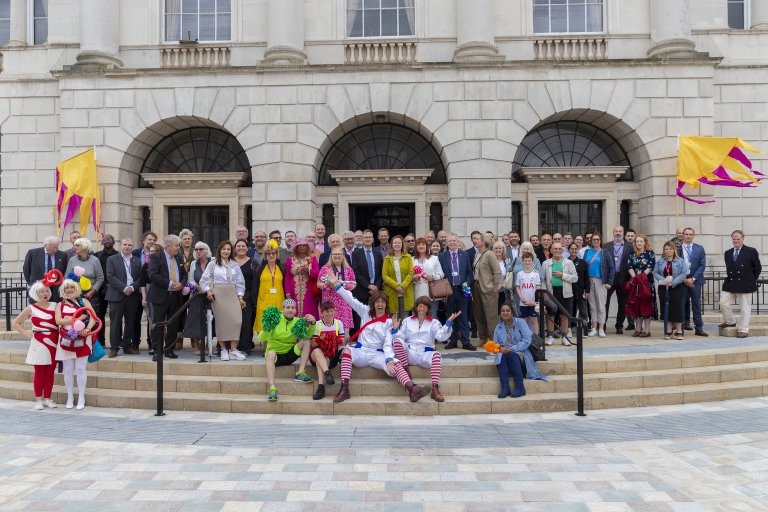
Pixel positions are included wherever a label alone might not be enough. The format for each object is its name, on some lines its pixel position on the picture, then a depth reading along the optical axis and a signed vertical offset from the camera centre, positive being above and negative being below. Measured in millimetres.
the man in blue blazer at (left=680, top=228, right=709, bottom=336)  10258 -120
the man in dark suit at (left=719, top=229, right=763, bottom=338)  10133 -324
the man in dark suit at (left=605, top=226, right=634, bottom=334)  10527 -30
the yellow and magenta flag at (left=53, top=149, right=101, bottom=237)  13516 +2078
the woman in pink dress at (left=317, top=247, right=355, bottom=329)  8086 -193
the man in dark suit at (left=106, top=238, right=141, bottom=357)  8805 -524
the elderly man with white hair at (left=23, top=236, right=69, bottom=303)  10125 +108
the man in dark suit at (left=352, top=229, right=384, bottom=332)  8750 -82
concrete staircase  7148 -1829
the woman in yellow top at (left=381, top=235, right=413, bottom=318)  8562 -118
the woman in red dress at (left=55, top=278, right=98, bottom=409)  7309 -1020
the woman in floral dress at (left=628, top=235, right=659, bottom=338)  10195 +27
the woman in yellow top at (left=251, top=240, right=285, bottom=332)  8359 -282
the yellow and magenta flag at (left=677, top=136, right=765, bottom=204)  12891 +2620
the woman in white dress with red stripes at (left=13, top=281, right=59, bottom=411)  7297 -1029
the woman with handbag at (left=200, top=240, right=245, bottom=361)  8336 -524
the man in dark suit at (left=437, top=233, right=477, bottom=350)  9039 -166
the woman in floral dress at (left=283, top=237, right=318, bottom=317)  8180 -169
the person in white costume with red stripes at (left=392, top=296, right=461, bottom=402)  7504 -1055
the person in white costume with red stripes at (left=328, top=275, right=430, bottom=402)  7336 -1174
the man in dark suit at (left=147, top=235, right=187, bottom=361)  8461 -308
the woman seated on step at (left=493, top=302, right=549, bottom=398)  7371 -1311
